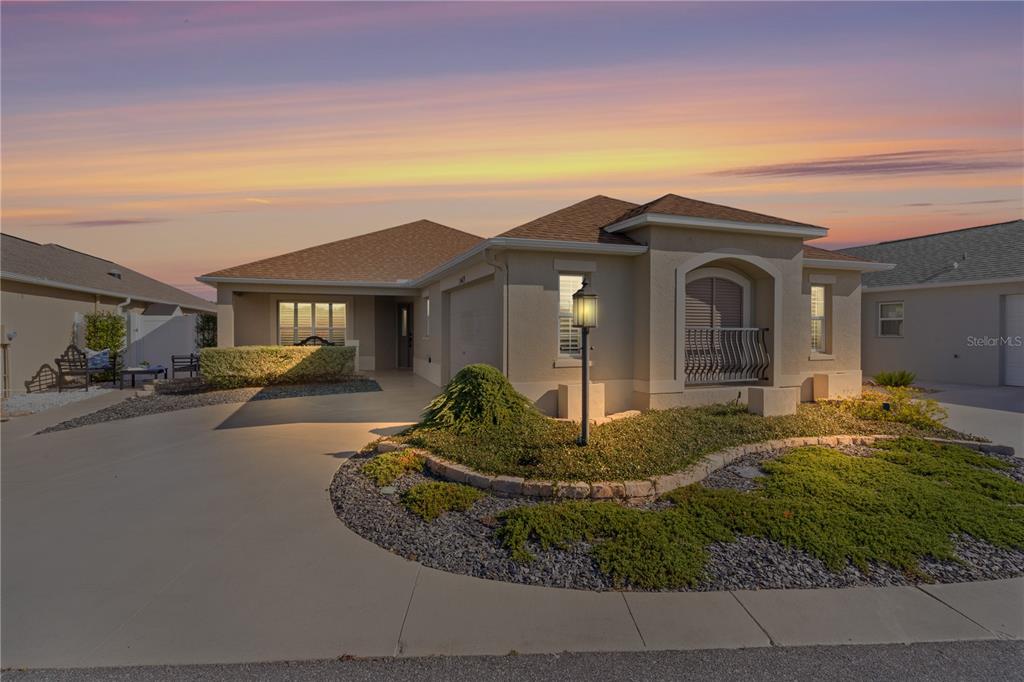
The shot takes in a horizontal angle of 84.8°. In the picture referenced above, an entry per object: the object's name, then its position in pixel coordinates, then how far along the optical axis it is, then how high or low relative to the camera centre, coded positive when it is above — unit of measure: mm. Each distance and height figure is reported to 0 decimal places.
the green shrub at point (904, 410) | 9616 -1302
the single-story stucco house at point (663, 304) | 10602 +726
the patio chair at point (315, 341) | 19061 -61
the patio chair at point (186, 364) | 18453 -858
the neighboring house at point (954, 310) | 16719 +905
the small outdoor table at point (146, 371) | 16191 -917
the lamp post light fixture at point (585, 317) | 7438 +300
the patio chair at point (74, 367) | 15828 -801
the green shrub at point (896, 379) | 15672 -1154
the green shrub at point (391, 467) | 6672 -1585
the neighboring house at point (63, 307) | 15180 +1128
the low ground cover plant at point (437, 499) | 5574 -1662
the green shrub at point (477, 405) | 8359 -1006
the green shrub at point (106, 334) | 17953 +202
